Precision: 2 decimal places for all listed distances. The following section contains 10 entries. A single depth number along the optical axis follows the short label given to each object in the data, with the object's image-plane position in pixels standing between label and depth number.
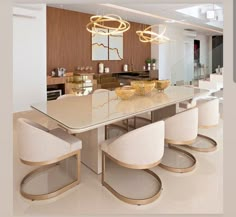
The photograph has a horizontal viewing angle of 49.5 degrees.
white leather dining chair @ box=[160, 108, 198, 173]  2.51
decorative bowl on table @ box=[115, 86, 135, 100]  2.66
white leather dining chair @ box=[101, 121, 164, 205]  1.94
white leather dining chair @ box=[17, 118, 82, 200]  1.99
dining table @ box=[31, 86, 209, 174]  1.93
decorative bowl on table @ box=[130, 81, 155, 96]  2.93
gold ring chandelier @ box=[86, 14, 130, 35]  6.55
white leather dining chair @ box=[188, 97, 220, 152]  3.02
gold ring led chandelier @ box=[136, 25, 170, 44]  7.38
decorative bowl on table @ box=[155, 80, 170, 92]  3.18
